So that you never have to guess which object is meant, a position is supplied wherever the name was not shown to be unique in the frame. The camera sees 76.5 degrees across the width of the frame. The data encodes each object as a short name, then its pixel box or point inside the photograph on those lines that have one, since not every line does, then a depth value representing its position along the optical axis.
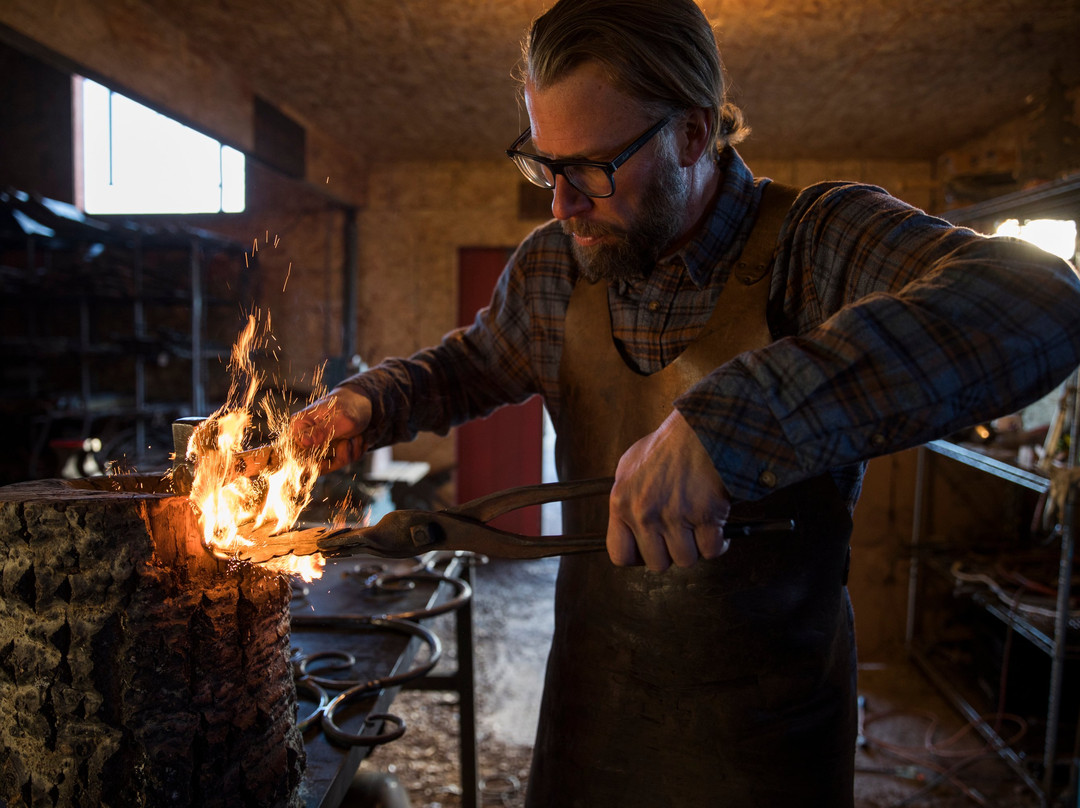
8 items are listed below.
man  1.09
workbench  1.30
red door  6.32
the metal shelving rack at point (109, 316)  5.38
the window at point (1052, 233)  3.12
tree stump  0.98
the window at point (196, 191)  5.23
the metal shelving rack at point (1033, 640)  2.76
